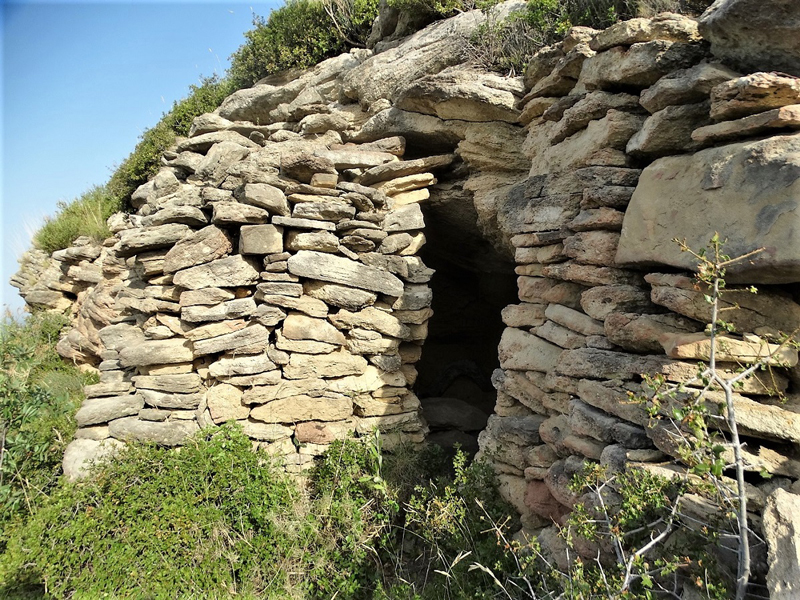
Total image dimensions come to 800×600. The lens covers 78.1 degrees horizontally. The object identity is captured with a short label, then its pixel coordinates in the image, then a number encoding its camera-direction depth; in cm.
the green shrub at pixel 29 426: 452
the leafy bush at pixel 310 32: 807
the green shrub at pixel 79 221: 888
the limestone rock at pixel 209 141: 704
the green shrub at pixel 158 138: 867
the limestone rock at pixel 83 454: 445
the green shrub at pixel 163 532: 378
